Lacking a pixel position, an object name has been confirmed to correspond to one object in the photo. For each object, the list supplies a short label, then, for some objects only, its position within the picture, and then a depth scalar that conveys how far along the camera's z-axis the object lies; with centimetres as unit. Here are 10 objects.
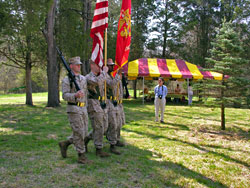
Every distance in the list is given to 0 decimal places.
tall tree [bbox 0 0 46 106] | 865
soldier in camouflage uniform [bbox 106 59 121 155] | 557
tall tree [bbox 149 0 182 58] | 2616
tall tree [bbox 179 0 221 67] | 2639
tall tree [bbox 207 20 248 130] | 840
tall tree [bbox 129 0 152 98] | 2594
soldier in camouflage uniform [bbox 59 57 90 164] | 455
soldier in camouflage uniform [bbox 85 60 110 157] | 502
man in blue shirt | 1009
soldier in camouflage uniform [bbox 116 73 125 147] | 592
